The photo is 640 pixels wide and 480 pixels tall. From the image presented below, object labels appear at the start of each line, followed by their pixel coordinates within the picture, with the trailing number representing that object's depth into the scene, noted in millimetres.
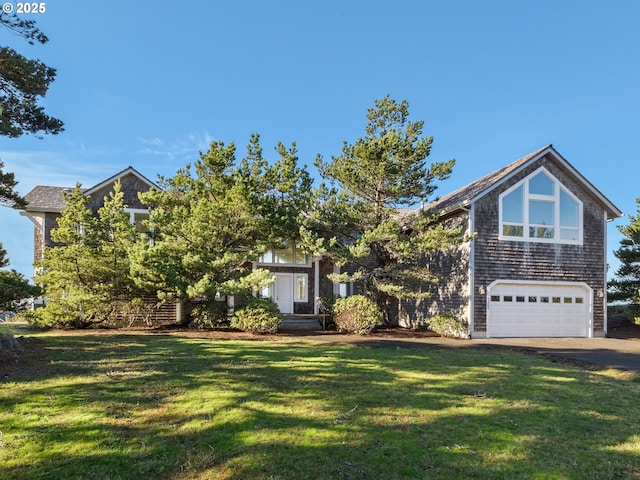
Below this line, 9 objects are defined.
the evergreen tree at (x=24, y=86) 8570
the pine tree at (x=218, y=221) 14125
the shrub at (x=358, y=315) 15109
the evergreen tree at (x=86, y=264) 14344
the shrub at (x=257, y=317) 14336
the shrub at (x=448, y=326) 15227
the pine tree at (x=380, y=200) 14852
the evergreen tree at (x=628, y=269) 18672
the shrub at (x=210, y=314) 15391
